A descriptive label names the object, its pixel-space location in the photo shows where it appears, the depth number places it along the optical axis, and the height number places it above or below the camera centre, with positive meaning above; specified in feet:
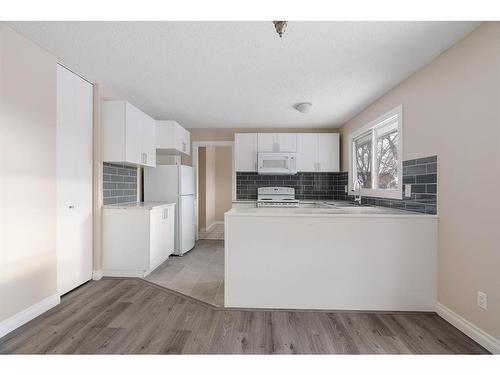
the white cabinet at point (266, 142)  15.42 +2.48
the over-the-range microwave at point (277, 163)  15.06 +1.27
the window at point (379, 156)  9.61 +1.28
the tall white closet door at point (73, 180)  8.46 +0.19
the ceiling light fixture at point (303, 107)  11.51 +3.38
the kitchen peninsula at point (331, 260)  7.61 -2.09
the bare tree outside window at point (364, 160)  12.44 +1.25
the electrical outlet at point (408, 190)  8.62 -0.13
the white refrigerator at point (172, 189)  13.71 -0.16
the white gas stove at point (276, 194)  16.01 -0.47
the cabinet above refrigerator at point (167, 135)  13.70 +2.54
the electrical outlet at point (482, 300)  6.00 -2.52
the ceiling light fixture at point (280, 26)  5.35 +3.14
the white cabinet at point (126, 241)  10.56 -2.14
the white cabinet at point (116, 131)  10.45 +2.09
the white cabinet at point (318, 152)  15.51 +1.93
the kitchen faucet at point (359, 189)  12.22 -0.16
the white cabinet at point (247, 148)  15.52 +2.15
